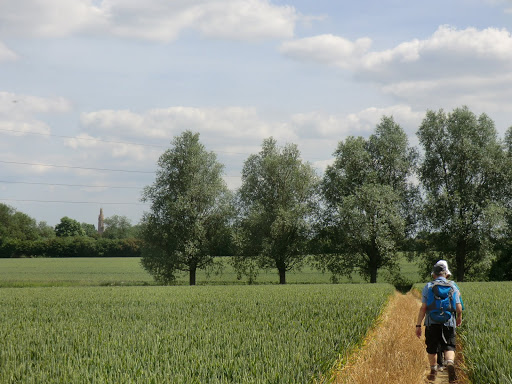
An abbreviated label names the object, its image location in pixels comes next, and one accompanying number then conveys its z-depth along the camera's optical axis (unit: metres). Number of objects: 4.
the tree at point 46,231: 157.75
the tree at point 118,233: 165.98
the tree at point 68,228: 165.10
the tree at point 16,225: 128.00
